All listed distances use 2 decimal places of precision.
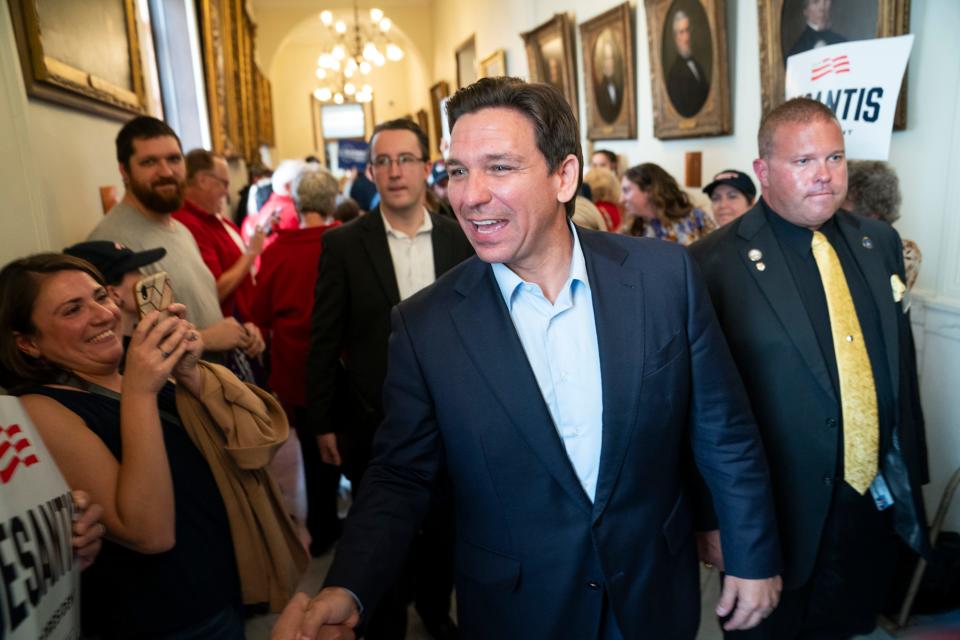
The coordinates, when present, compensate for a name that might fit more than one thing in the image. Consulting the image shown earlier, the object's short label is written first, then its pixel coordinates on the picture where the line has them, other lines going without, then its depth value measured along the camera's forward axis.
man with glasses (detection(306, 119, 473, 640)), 2.62
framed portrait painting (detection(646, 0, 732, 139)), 4.43
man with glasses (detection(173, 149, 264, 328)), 3.58
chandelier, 13.23
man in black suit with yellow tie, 2.07
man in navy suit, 1.41
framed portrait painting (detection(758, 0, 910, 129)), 2.92
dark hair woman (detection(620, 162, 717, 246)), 4.36
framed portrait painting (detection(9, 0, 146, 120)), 2.66
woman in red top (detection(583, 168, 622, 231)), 5.24
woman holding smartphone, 1.48
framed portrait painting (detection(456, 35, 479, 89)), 12.96
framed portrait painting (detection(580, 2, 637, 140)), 5.84
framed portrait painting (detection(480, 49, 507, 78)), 9.75
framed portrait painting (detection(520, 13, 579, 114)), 7.07
